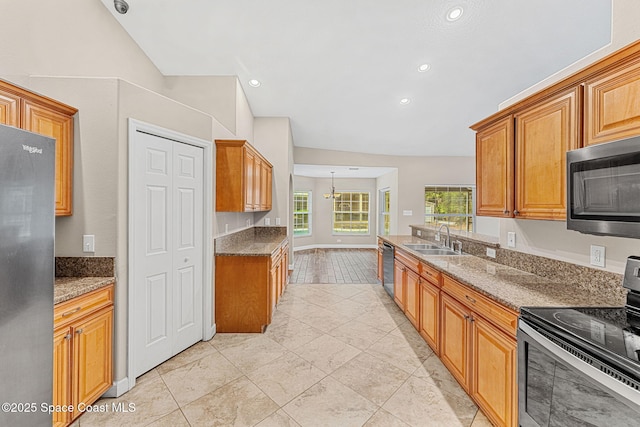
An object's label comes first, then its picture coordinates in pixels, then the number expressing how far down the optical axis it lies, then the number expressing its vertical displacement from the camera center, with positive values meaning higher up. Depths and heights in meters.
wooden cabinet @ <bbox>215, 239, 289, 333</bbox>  2.93 -0.93
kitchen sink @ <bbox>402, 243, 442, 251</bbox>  3.69 -0.49
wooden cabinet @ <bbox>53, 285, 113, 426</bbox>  1.56 -0.94
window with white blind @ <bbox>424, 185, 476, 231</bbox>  6.98 +0.20
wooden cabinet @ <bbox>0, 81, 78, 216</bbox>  1.56 +0.60
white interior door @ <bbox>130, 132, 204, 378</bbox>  2.14 -0.33
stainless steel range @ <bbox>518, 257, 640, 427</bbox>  0.94 -0.63
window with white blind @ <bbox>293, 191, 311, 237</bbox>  9.02 -0.04
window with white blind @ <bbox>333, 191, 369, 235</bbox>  9.48 -0.07
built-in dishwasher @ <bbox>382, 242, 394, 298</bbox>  3.95 -0.88
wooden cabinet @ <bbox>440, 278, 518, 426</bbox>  1.49 -0.98
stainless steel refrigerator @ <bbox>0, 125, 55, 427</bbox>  1.03 -0.28
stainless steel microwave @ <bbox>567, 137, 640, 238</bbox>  1.14 +0.12
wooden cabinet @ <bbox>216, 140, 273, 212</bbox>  2.94 +0.43
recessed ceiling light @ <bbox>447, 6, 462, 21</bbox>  2.62 +2.07
